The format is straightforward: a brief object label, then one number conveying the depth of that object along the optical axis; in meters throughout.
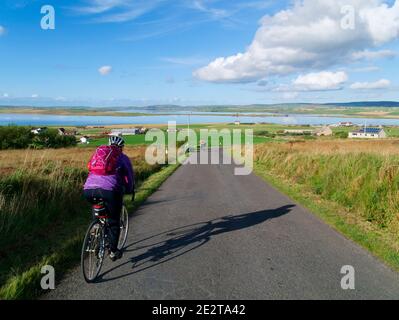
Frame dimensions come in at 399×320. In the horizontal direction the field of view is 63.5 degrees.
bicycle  4.62
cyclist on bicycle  4.91
